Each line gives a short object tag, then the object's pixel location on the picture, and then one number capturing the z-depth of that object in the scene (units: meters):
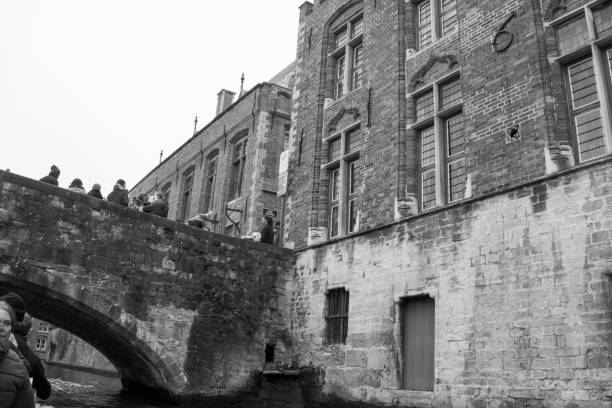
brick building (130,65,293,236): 21.03
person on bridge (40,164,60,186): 11.83
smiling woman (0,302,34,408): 3.17
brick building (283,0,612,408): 7.84
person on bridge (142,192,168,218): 13.51
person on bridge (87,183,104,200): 12.29
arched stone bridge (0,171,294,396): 10.13
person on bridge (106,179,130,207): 12.73
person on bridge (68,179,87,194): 12.49
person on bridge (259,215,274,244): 14.10
